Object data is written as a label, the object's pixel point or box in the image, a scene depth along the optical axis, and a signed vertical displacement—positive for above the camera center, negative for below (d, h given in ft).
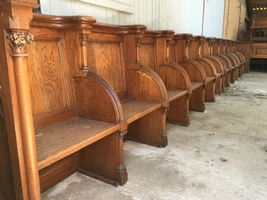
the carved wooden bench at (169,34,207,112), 11.64 -0.88
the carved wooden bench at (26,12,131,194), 5.17 -1.29
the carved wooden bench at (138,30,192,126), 9.27 -0.95
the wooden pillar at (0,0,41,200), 3.26 -0.63
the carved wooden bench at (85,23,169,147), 6.89 -0.94
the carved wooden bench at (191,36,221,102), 13.89 -0.98
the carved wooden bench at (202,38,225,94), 15.84 -1.04
